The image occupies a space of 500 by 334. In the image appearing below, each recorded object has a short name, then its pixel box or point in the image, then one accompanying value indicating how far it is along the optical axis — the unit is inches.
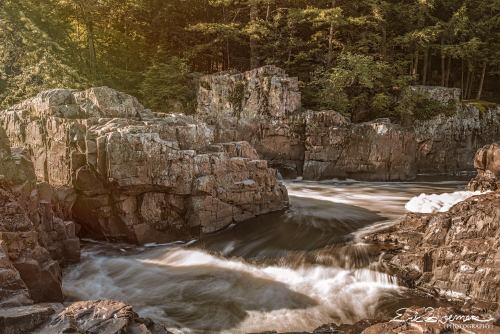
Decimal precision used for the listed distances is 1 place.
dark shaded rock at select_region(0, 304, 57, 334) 198.5
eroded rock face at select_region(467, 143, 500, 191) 509.8
